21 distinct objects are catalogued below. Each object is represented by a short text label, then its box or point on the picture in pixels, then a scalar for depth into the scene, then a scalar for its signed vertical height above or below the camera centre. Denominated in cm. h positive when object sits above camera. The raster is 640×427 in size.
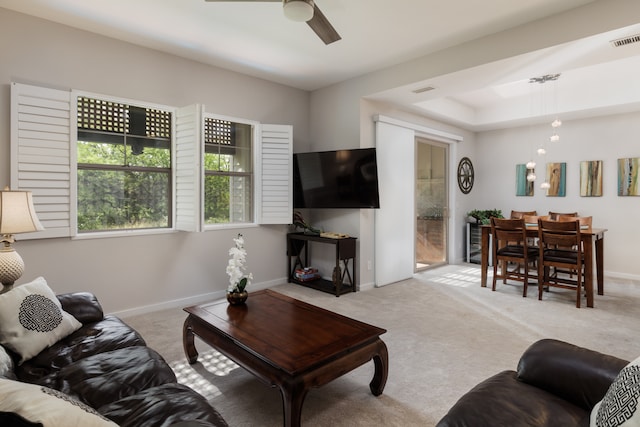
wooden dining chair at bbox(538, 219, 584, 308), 400 -55
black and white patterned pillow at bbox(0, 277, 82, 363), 185 -65
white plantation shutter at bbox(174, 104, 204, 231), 375 +41
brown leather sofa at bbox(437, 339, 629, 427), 131 -78
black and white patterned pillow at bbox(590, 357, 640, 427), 103 -60
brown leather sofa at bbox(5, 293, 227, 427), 137 -81
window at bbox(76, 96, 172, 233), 350 +42
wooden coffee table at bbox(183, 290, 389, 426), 178 -79
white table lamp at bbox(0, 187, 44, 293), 233 -13
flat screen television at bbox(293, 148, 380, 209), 452 +38
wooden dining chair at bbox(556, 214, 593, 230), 486 -16
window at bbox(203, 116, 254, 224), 439 +46
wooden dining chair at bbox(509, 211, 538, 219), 599 -10
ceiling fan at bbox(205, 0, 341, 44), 207 +120
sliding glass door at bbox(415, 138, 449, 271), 600 +6
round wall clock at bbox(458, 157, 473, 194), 678 +65
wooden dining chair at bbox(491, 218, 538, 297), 445 -55
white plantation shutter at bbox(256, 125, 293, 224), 472 +42
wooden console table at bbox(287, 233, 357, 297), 449 -78
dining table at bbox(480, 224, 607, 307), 398 -56
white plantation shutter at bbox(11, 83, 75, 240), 301 +47
